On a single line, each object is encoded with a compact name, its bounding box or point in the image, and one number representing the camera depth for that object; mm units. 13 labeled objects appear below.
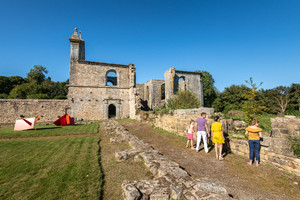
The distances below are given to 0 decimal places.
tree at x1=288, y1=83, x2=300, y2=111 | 24344
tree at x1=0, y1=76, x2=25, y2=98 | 34538
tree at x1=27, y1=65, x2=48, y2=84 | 39294
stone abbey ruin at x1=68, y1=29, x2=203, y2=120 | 19141
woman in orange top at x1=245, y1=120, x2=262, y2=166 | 4277
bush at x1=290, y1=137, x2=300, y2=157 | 3648
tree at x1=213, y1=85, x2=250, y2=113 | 27220
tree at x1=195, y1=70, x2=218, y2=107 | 31266
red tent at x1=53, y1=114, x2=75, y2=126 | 13498
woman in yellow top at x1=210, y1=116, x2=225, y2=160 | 4926
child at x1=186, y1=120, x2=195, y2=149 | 6195
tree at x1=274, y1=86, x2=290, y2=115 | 26219
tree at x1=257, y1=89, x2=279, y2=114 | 24738
